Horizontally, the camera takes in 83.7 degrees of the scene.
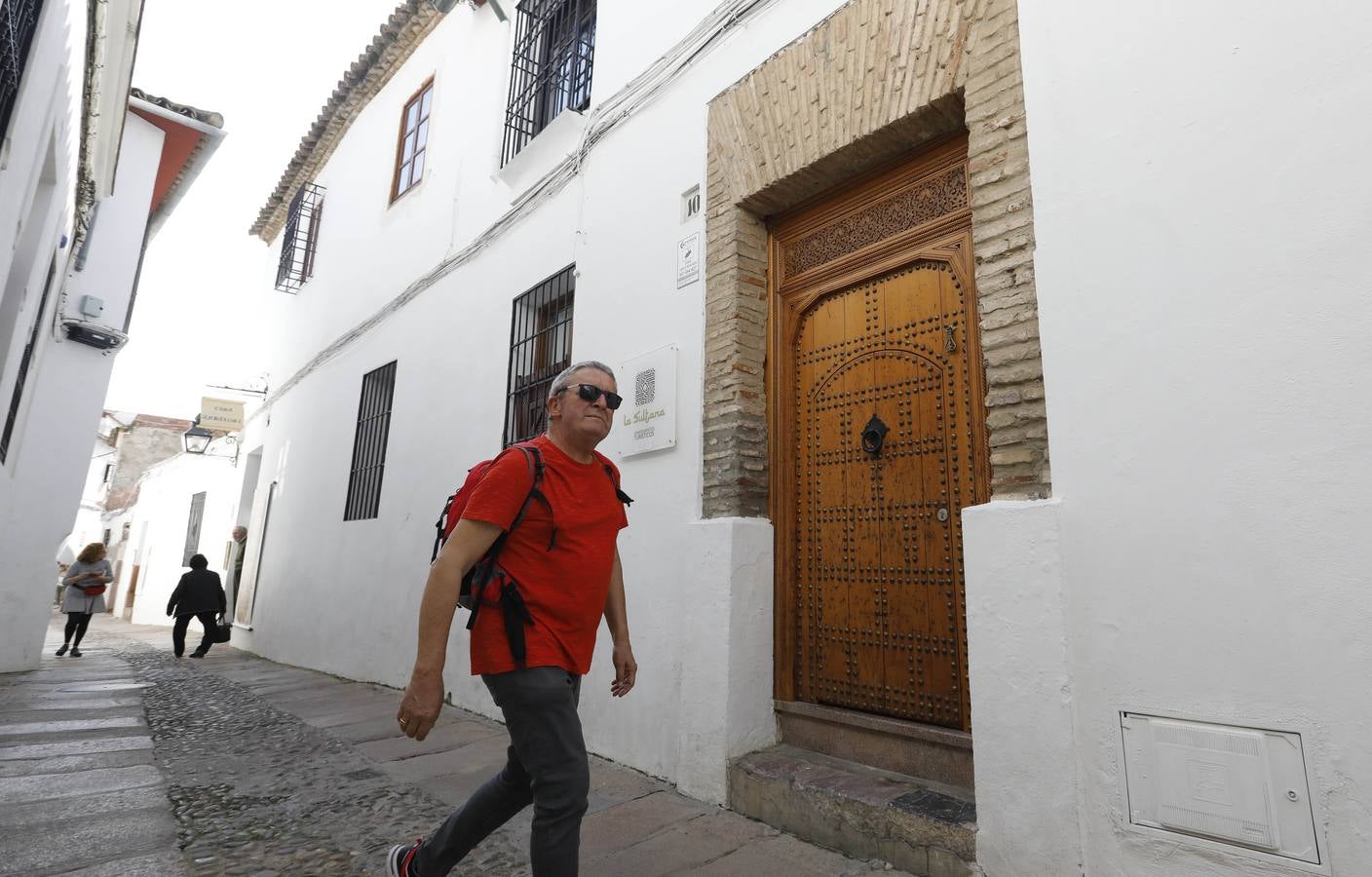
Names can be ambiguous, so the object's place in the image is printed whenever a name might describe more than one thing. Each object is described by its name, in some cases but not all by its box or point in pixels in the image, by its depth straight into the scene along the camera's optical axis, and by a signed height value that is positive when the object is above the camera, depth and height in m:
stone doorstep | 2.29 -0.73
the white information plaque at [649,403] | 3.76 +0.87
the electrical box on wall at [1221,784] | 1.72 -0.44
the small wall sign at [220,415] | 13.68 +2.66
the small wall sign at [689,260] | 3.78 +1.56
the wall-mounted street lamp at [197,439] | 14.81 +2.43
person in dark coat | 9.27 -0.44
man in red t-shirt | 1.78 -0.12
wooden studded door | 2.76 +0.56
